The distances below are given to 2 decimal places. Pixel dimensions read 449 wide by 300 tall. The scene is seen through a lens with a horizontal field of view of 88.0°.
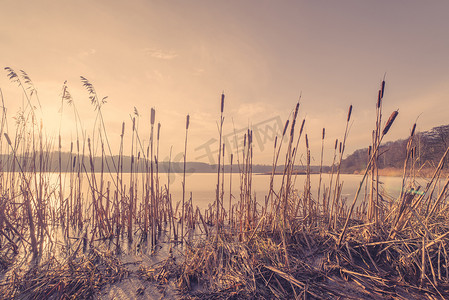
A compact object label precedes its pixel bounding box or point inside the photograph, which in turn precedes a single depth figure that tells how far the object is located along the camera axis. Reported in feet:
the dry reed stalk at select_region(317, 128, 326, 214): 9.21
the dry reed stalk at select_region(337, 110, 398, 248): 5.43
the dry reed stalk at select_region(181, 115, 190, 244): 8.78
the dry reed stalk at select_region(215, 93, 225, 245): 7.86
